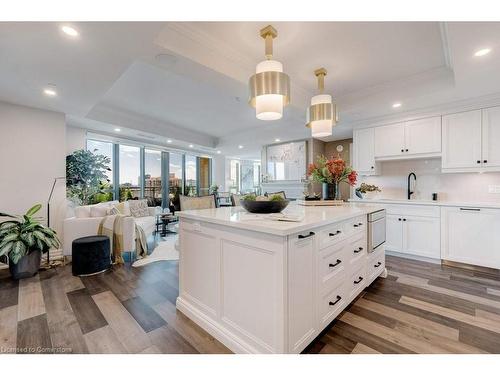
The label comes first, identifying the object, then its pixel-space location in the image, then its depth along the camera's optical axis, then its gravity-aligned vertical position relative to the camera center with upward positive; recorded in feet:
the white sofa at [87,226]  11.23 -2.00
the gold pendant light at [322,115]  8.48 +2.62
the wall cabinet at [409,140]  11.71 +2.43
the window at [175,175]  25.68 +1.21
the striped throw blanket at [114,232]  11.24 -2.34
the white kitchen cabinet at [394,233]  12.05 -2.66
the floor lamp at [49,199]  10.85 -0.69
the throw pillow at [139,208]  15.77 -1.60
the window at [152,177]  23.13 +0.91
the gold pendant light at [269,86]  6.31 +2.77
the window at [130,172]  21.01 +1.33
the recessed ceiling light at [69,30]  5.47 +3.83
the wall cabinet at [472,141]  10.26 +2.00
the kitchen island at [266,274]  4.45 -2.11
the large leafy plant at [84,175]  14.14 +0.72
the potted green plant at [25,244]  8.91 -2.35
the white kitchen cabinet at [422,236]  11.09 -2.67
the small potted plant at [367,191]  12.88 -0.40
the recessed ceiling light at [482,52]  6.53 +3.87
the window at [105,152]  17.08 +2.94
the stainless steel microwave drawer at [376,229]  7.88 -1.67
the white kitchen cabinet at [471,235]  9.82 -2.38
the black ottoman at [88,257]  9.66 -3.06
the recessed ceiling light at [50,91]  9.16 +3.94
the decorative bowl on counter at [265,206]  6.24 -0.60
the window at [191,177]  27.76 +1.04
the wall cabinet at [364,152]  13.75 +1.98
